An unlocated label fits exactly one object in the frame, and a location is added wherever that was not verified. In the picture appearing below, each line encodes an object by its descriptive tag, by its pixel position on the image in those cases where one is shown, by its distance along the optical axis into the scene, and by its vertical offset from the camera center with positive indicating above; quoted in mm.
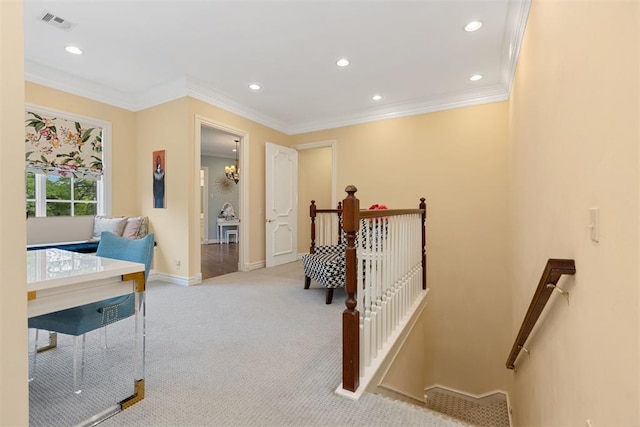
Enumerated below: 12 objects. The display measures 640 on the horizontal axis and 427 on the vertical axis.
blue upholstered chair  1551 -534
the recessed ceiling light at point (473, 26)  2596 +1651
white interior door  4941 +149
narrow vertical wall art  4008 +471
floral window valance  3449 +823
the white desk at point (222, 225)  8570 -345
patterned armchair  3125 -609
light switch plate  975 -35
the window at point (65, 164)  3502 +611
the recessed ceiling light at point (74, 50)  2988 +1664
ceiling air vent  2513 +1666
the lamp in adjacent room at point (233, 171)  7691 +1085
